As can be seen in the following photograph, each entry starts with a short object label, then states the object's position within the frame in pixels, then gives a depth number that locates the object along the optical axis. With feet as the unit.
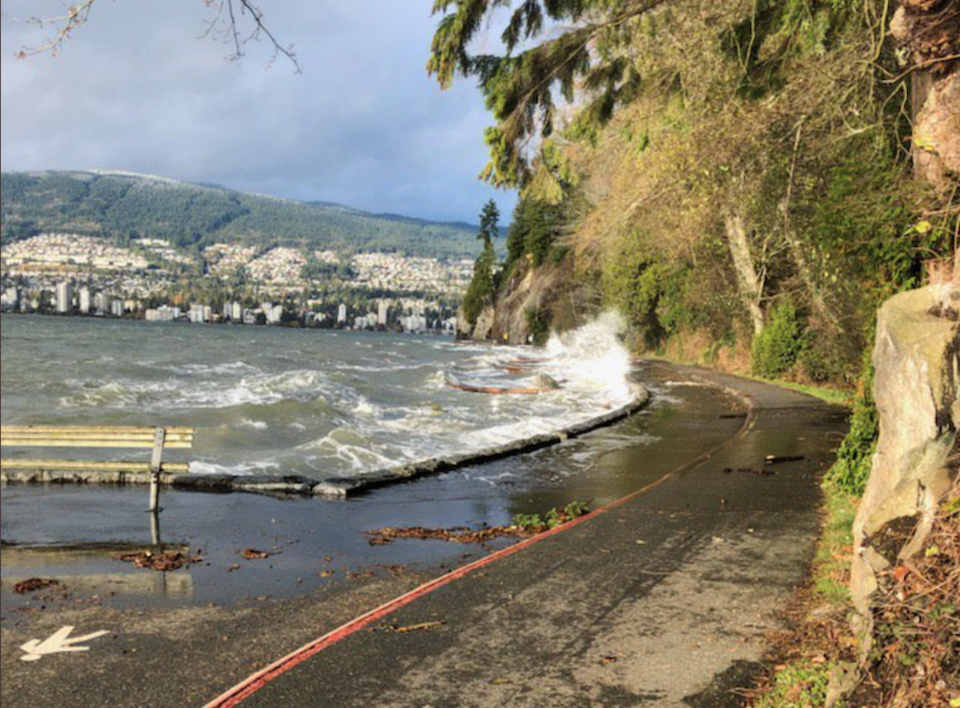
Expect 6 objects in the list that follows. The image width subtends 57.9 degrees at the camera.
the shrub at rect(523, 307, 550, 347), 251.39
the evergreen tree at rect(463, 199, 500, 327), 346.33
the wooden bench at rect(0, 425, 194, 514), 35.35
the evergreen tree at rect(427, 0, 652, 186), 26.78
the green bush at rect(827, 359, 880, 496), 29.66
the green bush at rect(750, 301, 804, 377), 94.22
